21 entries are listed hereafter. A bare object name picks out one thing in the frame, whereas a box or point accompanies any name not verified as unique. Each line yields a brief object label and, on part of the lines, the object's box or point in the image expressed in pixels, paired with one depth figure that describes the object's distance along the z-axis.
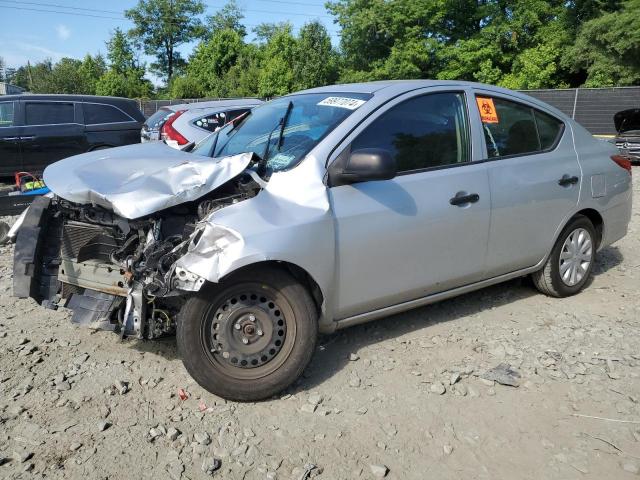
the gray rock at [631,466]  2.69
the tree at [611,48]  25.05
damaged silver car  3.08
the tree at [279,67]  38.66
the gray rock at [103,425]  2.98
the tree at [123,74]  51.66
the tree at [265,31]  62.96
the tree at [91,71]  57.94
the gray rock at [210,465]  2.69
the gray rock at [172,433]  2.93
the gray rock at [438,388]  3.38
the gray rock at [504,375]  3.47
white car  9.29
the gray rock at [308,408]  3.19
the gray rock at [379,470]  2.67
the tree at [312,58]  38.81
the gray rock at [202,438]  2.89
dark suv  10.79
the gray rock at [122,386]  3.35
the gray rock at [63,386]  3.38
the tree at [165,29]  64.94
